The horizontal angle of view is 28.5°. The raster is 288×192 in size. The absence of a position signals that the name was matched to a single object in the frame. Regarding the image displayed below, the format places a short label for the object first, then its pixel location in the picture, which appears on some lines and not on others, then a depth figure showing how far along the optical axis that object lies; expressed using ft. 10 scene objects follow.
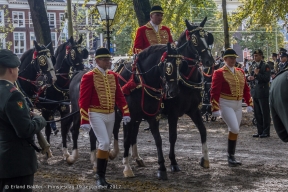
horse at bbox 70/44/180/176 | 31.65
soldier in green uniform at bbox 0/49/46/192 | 16.87
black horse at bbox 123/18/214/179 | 33.58
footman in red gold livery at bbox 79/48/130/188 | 28.58
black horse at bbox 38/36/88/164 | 42.22
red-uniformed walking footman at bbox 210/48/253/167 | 34.40
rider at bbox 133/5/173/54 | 36.60
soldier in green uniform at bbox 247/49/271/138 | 49.78
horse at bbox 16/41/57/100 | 40.45
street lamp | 59.16
